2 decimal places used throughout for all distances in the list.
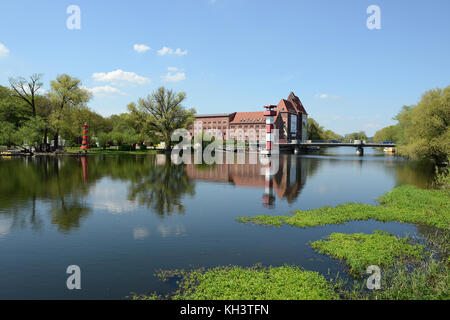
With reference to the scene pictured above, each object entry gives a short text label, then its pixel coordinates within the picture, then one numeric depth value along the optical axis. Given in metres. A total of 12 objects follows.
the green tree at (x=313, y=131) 165.50
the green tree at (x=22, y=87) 68.32
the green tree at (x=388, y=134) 136.25
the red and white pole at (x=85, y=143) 75.49
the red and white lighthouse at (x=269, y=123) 88.00
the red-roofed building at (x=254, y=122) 143.09
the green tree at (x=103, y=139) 85.56
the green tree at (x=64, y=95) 71.31
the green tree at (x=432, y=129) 43.47
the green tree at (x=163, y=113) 85.25
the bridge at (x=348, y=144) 91.66
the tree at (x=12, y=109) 71.19
